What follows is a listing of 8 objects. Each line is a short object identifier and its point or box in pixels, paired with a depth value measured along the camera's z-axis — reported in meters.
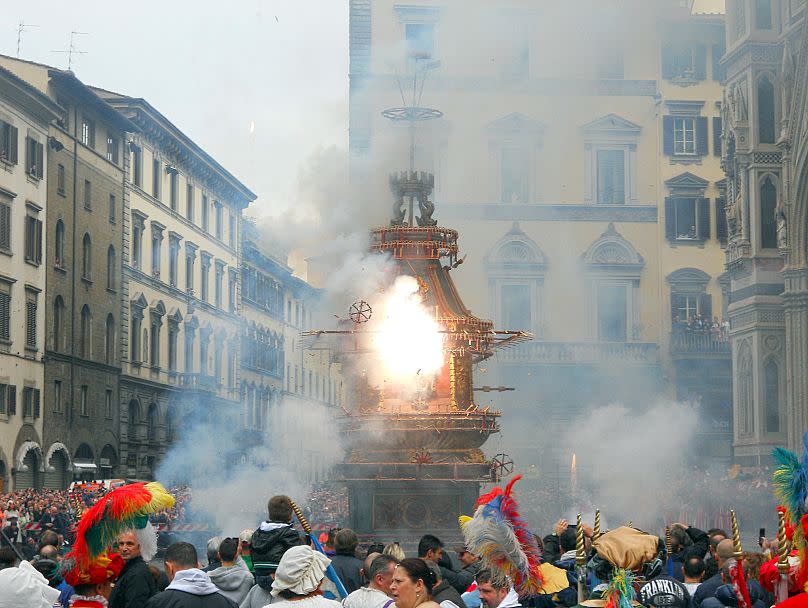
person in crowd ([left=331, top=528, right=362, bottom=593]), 13.84
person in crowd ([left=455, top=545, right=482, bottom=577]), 14.52
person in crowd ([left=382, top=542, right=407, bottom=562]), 13.47
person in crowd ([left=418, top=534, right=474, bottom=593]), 14.21
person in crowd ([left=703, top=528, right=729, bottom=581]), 13.88
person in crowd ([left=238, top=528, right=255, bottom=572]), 14.37
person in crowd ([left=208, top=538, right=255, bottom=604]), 12.88
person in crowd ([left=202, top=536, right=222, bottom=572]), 15.52
